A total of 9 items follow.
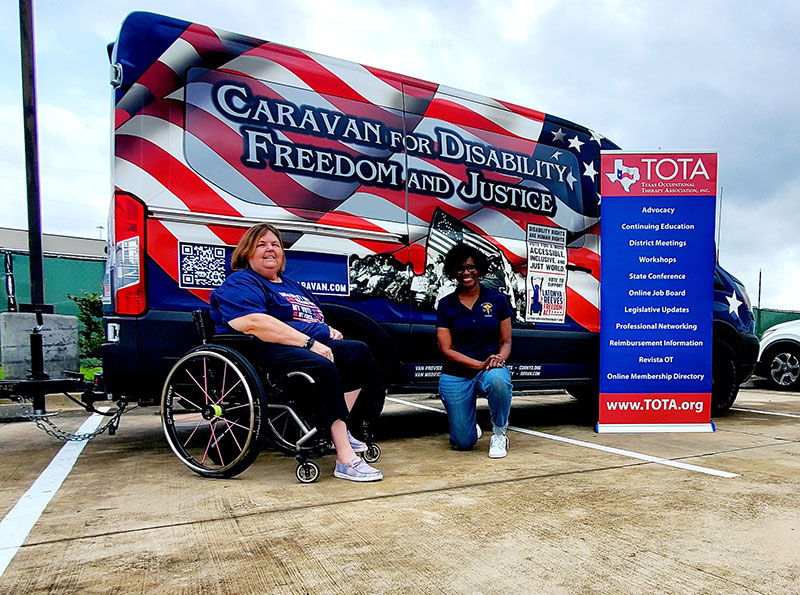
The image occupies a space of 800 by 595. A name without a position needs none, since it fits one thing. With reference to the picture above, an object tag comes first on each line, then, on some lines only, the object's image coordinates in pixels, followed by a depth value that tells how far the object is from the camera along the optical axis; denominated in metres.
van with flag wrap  3.24
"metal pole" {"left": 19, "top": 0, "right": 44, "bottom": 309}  4.99
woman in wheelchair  2.89
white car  9.15
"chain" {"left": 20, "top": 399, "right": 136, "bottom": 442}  3.50
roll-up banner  4.61
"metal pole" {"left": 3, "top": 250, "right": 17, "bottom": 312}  4.09
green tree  9.04
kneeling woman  3.80
